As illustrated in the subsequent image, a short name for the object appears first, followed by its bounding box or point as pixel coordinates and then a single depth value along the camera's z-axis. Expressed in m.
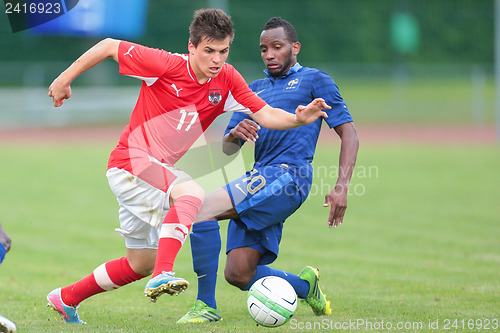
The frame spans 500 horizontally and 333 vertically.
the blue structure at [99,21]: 50.53
